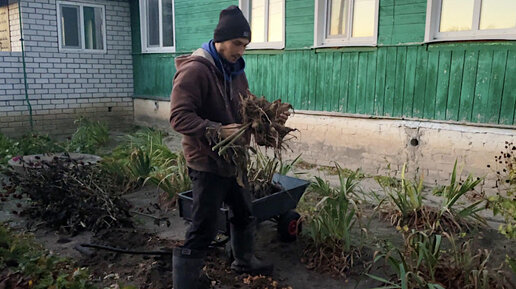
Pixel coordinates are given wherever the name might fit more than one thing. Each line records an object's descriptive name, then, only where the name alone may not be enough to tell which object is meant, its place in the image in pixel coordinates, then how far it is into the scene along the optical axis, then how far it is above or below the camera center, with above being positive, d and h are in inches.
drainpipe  361.4 -7.6
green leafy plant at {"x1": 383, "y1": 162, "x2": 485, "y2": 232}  159.3 -49.9
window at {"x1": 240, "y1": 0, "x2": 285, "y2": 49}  298.8 +37.9
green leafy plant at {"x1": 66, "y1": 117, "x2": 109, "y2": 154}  292.1 -51.2
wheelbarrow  128.6 -41.3
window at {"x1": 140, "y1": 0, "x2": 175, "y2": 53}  398.3 +43.9
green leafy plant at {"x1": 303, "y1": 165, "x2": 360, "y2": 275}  133.0 -50.5
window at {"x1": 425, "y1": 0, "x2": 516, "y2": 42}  203.9 +29.8
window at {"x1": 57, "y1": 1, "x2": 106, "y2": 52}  391.2 +40.5
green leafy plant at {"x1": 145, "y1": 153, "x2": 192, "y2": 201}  191.0 -48.5
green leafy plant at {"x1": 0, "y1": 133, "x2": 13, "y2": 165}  263.2 -53.2
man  99.3 -9.8
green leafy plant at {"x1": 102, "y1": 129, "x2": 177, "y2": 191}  211.0 -47.3
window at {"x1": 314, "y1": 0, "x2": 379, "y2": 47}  251.6 +32.8
